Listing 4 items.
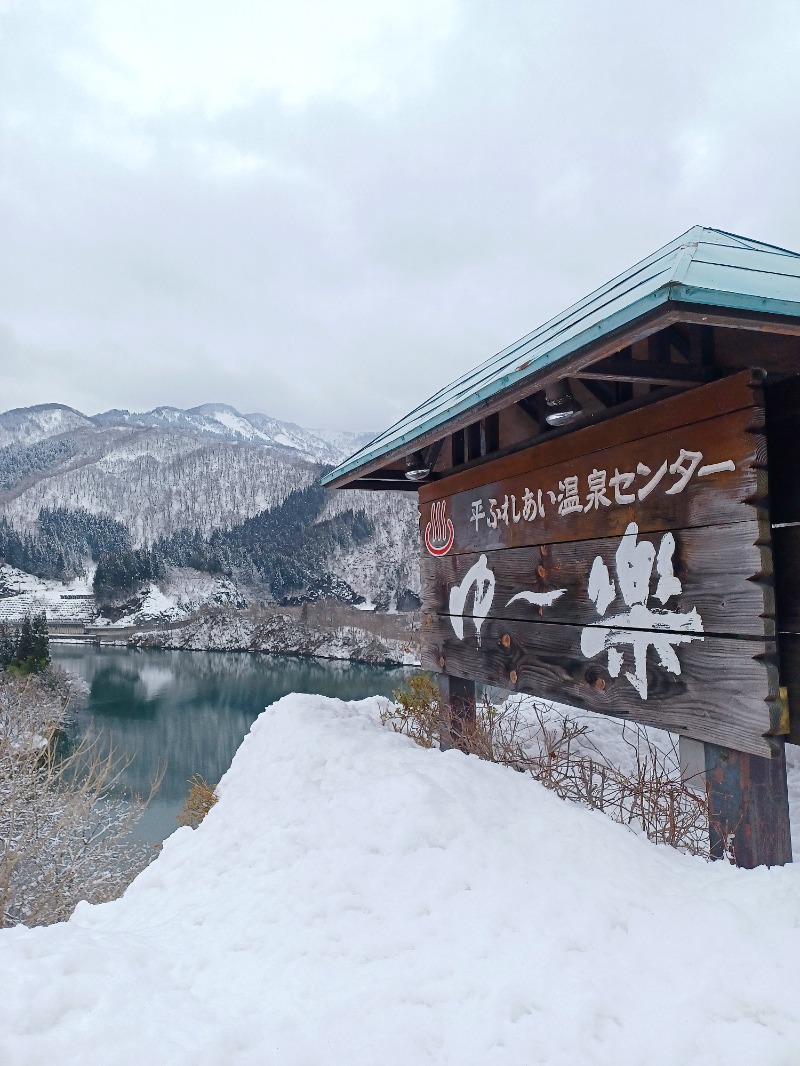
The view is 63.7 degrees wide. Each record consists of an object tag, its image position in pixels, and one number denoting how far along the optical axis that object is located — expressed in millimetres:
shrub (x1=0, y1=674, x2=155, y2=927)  10797
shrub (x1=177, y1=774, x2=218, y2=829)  6422
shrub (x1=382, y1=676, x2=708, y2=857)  2941
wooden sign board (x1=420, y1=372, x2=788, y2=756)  2453
